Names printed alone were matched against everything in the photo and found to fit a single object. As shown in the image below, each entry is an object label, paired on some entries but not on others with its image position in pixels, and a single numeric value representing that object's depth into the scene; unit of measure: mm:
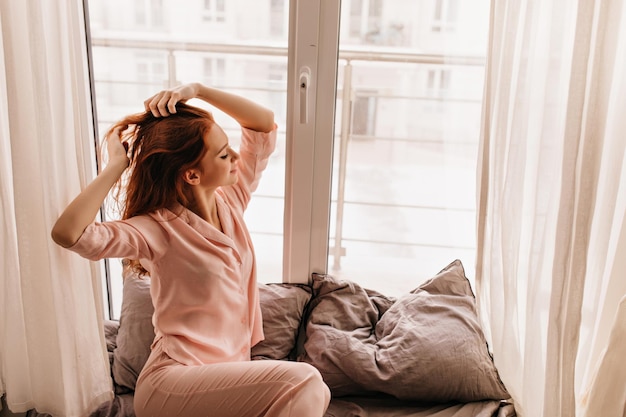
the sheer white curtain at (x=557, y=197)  1257
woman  1362
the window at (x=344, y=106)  1715
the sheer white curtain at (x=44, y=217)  1434
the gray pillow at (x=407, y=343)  1616
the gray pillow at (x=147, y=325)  1718
